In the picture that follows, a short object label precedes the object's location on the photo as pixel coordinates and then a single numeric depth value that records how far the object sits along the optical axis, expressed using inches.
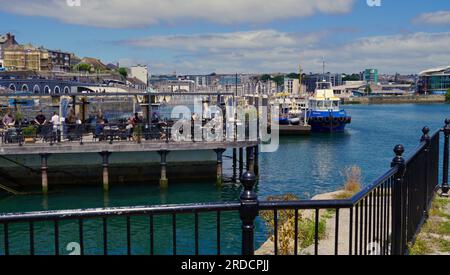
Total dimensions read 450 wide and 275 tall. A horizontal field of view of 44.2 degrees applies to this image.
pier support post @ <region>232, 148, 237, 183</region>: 1220.5
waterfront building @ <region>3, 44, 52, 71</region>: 6591.0
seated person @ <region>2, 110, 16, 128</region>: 1112.2
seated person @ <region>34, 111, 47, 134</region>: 1144.2
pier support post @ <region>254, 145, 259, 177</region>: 1202.3
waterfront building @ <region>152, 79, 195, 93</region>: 7012.8
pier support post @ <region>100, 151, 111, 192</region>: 1072.2
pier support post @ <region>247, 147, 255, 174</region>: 1178.0
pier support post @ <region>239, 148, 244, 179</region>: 1252.3
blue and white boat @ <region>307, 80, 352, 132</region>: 2839.6
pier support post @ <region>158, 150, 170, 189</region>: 1100.7
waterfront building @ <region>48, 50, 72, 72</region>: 7265.8
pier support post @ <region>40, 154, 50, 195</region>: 1059.3
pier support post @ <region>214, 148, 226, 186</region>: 1135.0
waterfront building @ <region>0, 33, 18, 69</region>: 7155.5
